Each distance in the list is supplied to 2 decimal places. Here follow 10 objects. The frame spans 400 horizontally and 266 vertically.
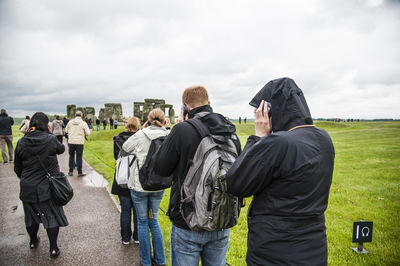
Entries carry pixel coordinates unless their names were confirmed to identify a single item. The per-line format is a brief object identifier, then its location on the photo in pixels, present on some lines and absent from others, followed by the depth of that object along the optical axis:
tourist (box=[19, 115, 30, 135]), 8.46
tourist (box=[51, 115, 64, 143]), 12.37
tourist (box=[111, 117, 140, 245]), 4.35
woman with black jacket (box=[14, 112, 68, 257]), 4.07
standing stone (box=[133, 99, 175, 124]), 30.10
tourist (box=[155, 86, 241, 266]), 2.34
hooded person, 1.79
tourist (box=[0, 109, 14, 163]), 11.19
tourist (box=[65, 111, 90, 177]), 9.16
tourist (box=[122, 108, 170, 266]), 3.70
